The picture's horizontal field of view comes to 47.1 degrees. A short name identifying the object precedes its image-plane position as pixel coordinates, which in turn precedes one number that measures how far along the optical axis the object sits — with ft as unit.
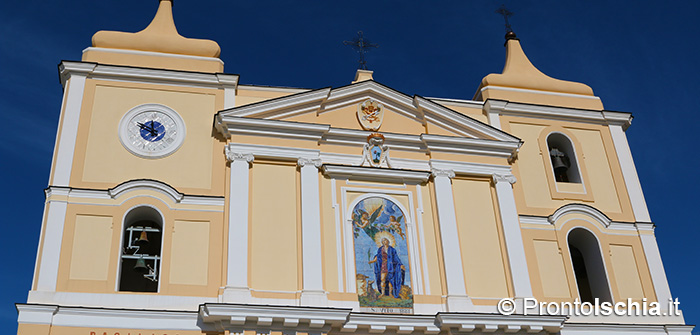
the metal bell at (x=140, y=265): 50.37
